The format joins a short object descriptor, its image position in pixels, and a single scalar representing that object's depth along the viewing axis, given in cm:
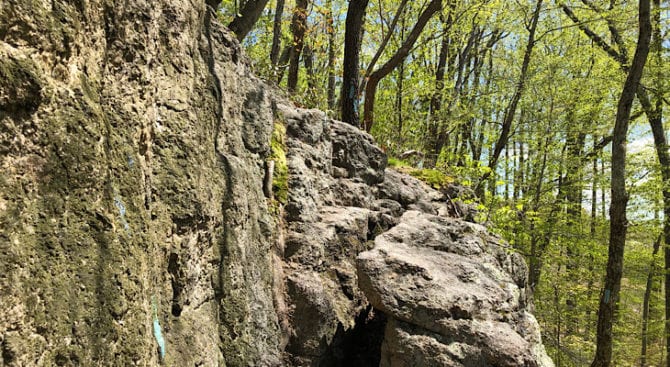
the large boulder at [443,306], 432
